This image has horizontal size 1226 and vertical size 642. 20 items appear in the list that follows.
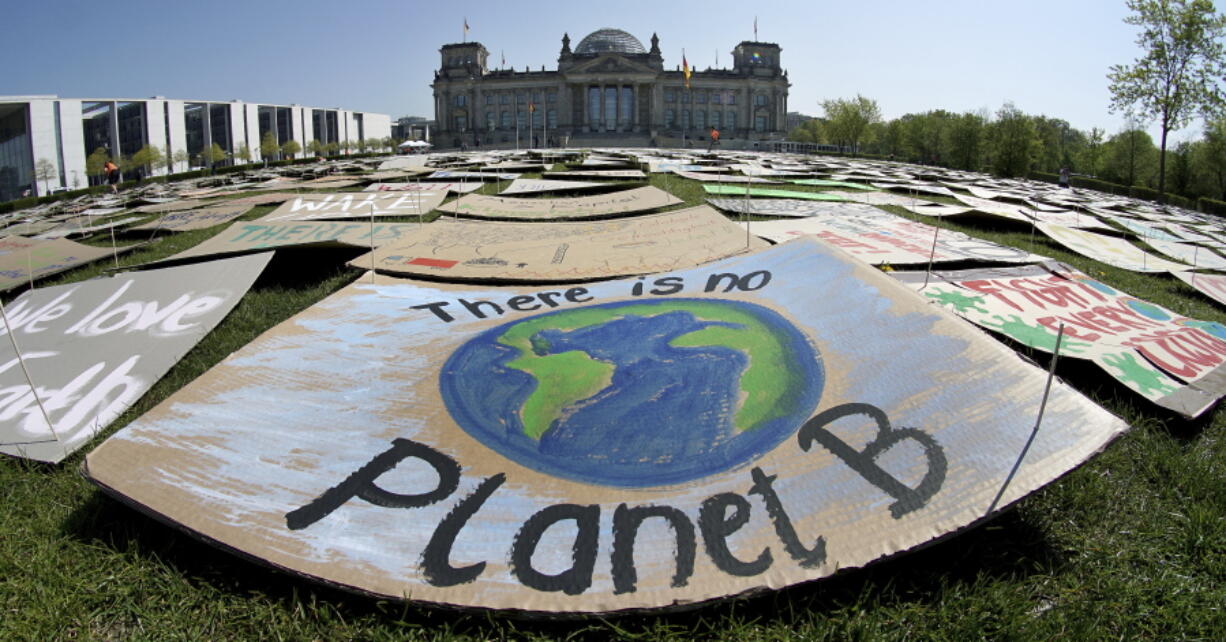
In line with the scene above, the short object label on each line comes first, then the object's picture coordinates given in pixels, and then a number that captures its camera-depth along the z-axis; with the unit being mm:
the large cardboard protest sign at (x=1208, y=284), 6152
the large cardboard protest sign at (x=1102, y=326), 3430
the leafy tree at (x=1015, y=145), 36688
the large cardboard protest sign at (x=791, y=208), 9242
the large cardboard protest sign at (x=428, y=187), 12430
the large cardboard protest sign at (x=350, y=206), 8875
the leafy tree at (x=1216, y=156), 30469
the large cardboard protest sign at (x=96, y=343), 3232
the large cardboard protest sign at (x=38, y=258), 6701
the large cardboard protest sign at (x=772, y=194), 11656
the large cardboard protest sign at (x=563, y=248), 4828
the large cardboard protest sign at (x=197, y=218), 9929
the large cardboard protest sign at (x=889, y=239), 5773
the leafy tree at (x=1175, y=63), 28734
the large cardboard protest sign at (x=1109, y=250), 7421
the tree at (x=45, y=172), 48000
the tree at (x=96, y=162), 50969
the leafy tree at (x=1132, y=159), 36656
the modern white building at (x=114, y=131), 50812
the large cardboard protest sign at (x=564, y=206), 8344
